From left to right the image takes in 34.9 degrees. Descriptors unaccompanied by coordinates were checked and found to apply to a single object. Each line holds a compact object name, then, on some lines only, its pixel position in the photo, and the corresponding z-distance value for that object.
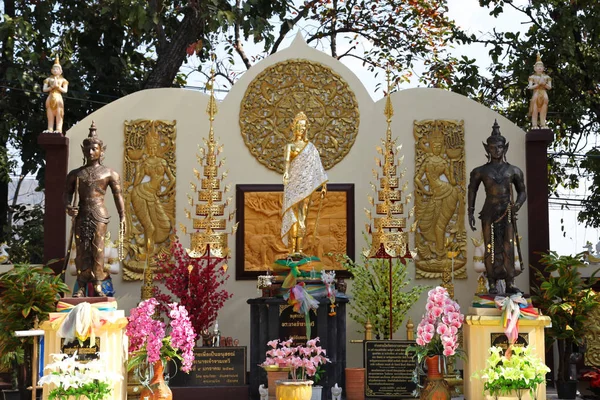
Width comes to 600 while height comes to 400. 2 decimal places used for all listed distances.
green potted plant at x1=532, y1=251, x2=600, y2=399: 11.70
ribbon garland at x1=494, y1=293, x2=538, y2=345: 10.12
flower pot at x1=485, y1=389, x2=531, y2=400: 9.81
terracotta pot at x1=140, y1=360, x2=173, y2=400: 9.78
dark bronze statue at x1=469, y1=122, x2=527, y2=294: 10.87
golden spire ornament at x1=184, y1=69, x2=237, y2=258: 12.77
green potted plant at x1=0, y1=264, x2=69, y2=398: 11.22
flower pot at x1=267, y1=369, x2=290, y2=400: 10.67
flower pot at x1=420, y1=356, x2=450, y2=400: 9.62
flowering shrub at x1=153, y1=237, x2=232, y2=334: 12.41
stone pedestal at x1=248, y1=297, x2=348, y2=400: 11.27
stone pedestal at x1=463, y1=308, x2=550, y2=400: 10.28
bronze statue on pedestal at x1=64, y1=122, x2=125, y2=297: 10.62
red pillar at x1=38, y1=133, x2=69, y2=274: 13.22
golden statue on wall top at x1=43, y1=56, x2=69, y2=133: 13.28
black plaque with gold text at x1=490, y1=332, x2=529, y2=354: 10.30
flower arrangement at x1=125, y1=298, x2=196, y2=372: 9.70
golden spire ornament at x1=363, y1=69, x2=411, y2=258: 12.61
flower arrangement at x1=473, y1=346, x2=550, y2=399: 8.27
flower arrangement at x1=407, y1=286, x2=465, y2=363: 9.52
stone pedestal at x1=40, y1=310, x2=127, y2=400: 9.90
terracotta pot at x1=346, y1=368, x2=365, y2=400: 11.16
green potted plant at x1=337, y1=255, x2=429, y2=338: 12.59
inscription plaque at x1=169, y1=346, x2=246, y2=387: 11.42
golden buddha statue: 12.20
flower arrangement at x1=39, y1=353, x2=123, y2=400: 8.23
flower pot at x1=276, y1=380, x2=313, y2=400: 9.37
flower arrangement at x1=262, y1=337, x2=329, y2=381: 9.55
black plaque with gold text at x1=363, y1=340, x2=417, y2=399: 11.32
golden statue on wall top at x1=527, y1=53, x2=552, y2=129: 13.32
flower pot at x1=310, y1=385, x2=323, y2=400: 10.58
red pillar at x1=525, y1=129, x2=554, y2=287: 13.33
